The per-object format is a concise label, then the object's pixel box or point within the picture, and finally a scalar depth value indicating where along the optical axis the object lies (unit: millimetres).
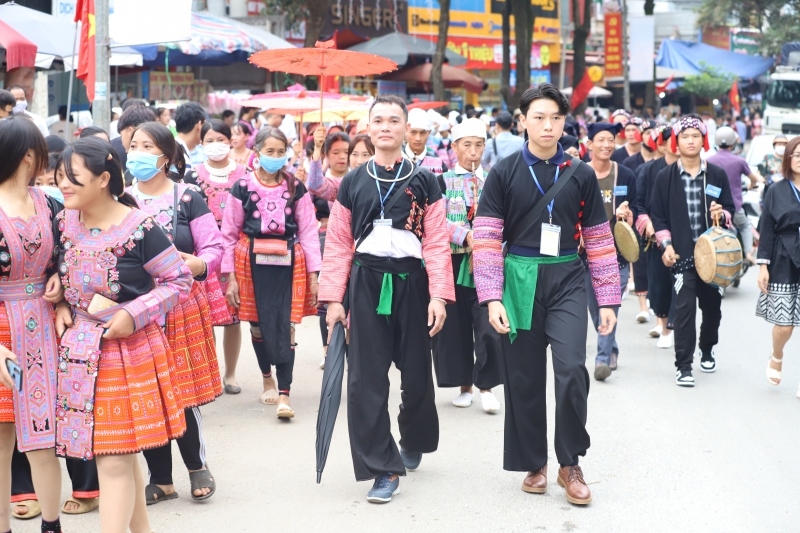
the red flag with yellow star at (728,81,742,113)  45750
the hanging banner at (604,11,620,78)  42344
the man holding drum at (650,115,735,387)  8523
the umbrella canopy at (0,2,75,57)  13039
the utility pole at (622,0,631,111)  39691
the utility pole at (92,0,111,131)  10094
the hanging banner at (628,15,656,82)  39625
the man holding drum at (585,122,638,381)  8922
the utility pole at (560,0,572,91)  48219
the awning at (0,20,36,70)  11281
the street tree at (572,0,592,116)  34844
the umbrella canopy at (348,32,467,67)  27266
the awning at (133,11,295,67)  18219
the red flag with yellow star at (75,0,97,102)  10234
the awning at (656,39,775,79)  45250
